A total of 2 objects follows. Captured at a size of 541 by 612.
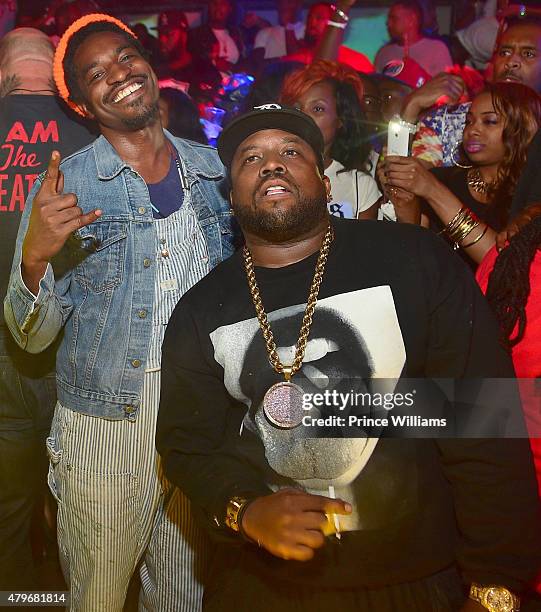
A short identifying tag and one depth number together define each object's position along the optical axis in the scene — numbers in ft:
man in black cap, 5.03
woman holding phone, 7.66
